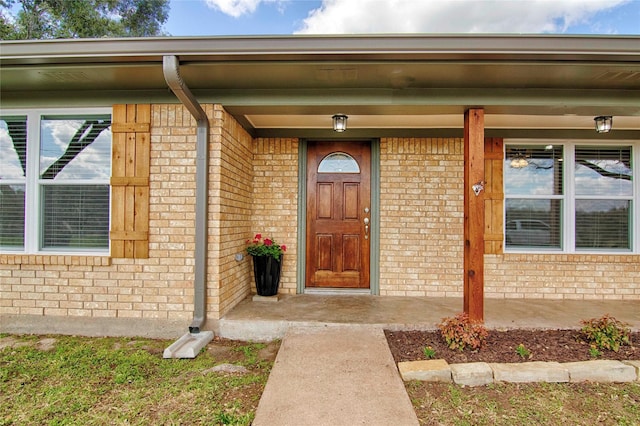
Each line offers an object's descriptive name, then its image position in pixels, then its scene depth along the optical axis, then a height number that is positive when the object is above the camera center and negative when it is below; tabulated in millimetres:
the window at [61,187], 3238 +280
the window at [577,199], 4133 +269
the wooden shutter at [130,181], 3123 +332
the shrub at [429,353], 2514 -1041
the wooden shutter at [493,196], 4062 +287
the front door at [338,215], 4246 +33
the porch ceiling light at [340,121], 3393 +1005
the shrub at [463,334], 2600 -929
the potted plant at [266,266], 3812 -579
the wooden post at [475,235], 2812 -138
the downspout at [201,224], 2971 -69
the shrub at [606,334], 2613 -928
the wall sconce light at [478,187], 2785 +272
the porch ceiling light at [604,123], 3444 +1034
